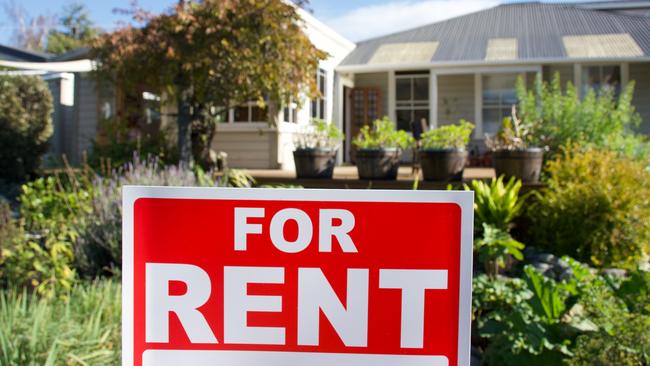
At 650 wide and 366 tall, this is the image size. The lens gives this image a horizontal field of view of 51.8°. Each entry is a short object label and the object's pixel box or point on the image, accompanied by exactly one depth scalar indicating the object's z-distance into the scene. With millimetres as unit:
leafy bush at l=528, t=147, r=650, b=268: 6684
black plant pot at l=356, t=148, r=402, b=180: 8461
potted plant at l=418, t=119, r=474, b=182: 8180
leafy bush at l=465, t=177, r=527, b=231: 6332
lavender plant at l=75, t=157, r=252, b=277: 5652
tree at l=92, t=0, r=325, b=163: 8258
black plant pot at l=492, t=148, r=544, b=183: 7934
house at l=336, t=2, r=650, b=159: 15328
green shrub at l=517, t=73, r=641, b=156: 8922
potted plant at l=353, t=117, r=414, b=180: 8477
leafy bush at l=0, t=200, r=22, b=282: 5199
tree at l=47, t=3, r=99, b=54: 38625
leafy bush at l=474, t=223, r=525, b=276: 5345
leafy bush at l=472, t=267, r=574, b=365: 3684
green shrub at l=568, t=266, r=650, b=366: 3242
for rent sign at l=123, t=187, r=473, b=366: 1294
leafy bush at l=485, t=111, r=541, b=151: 8312
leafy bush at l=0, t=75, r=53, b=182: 12172
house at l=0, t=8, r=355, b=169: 13078
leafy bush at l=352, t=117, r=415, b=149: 8625
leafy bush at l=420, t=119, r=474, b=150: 8359
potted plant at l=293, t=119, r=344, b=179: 8789
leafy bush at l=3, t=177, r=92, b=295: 5094
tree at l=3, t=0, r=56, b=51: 46594
